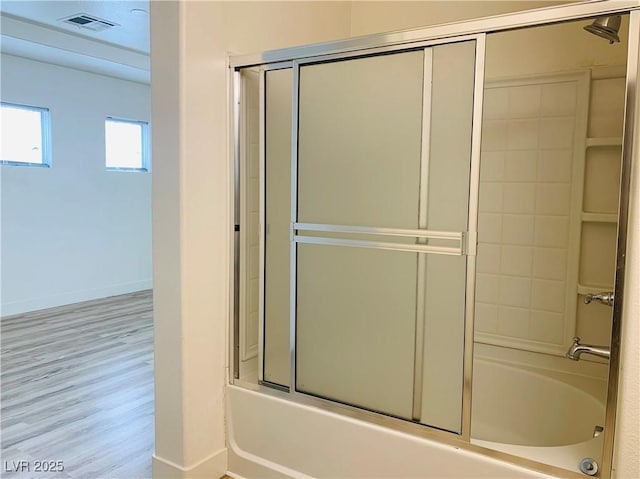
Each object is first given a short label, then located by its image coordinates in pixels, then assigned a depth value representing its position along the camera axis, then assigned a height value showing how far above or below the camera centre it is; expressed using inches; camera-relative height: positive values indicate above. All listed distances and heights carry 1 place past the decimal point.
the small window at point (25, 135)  185.6 +19.2
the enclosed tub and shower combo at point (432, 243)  69.5 -7.9
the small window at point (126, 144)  223.1 +20.1
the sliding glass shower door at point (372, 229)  70.7 -5.4
